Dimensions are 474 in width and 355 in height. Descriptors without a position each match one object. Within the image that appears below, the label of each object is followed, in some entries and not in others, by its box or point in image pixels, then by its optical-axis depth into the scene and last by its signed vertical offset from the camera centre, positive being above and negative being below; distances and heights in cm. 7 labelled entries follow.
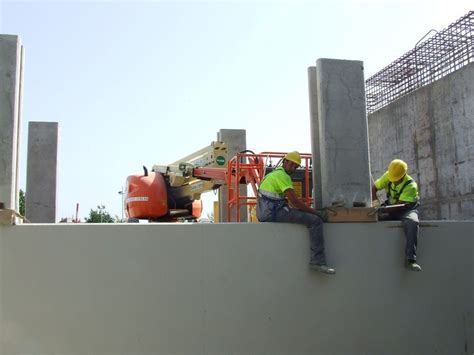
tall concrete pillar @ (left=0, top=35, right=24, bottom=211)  610 +136
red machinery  1049 +98
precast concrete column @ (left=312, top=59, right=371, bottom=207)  700 +121
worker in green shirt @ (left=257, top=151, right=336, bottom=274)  652 +22
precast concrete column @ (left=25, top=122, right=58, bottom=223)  1245 +141
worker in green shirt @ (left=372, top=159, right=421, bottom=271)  708 +37
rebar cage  1075 +367
